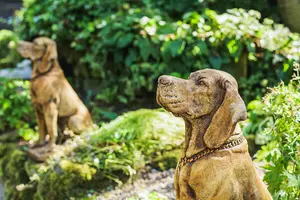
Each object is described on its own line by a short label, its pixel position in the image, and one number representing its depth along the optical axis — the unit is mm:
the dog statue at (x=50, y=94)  4500
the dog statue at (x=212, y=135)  2324
